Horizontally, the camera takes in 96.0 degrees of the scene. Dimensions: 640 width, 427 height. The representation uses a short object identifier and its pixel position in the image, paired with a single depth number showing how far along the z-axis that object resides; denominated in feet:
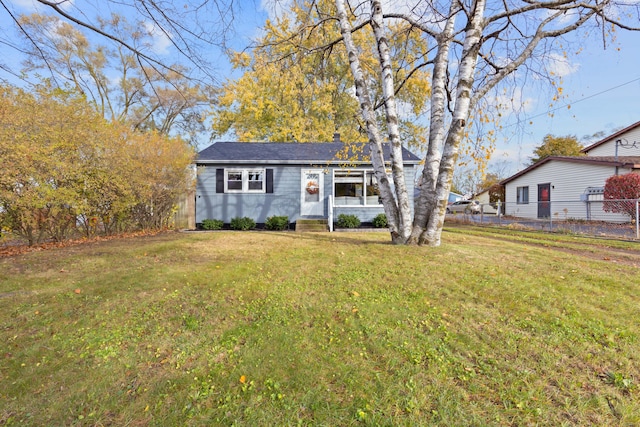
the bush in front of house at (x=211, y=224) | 38.01
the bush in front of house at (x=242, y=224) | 38.45
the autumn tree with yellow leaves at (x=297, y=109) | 59.57
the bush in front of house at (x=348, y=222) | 38.14
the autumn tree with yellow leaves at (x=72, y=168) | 19.19
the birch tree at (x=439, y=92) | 18.90
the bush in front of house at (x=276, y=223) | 38.60
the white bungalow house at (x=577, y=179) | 48.13
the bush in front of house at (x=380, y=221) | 38.86
